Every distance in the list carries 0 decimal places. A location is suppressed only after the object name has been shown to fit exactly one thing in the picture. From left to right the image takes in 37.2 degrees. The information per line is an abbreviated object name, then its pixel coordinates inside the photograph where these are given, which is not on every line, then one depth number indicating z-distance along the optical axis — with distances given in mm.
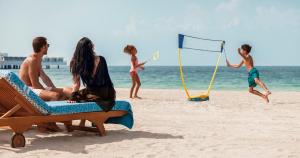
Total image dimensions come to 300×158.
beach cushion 5816
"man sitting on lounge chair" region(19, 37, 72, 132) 6488
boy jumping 11469
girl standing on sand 12703
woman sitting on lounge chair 6156
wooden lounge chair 5375
